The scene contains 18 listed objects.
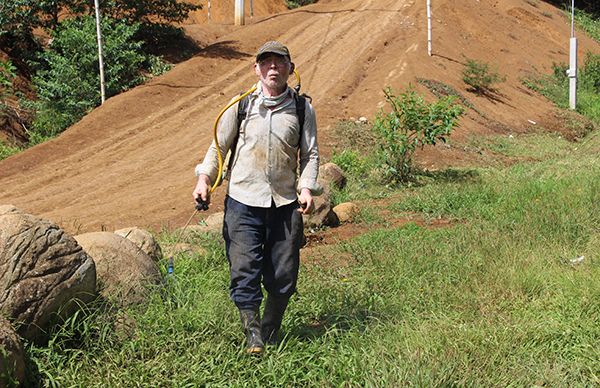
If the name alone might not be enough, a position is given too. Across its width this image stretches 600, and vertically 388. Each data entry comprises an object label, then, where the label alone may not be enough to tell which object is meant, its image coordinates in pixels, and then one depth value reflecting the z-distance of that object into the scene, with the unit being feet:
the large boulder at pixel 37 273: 11.33
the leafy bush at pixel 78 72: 48.88
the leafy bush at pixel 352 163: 33.27
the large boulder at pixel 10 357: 9.83
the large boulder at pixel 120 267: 13.37
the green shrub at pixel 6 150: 43.01
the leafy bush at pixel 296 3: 109.29
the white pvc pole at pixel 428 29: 57.93
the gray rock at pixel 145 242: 16.63
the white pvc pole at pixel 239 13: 75.61
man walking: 12.05
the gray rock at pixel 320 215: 24.68
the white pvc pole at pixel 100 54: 49.37
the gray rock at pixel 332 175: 29.60
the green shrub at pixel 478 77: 54.75
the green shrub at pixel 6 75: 47.09
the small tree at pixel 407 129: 31.45
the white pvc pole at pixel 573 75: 59.64
